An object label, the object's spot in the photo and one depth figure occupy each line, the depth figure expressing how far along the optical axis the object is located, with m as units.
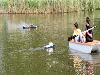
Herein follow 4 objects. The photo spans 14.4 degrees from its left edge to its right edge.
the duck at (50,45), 25.83
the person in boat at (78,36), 24.42
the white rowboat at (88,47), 23.22
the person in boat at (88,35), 23.95
